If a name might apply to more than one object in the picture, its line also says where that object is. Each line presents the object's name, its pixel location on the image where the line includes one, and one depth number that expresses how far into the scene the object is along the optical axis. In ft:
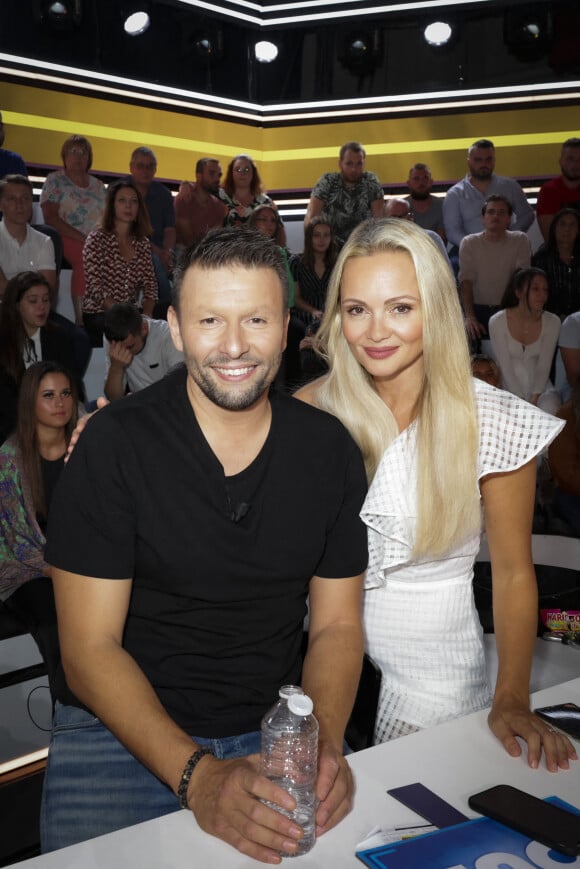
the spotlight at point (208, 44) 29.60
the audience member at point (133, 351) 17.90
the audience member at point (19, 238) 17.54
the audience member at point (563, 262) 21.13
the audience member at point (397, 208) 22.57
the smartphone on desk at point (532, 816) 3.91
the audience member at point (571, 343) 19.47
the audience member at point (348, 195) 23.43
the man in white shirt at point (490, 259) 21.68
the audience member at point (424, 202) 24.93
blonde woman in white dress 6.16
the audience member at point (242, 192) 22.86
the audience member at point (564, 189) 23.43
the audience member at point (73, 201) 19.86
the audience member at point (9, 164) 19.70
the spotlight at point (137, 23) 27.32
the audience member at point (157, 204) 21.65
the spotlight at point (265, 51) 31.27
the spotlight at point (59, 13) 24.79
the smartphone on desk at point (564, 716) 5.02
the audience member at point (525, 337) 19.45
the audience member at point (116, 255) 18.37
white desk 3.83
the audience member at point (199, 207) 22.99
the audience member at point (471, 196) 23.75
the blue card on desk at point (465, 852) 3.78
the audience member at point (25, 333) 15.98
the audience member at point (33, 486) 10.73
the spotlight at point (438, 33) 29.12
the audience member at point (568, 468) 13.71
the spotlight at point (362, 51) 30.12
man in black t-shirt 5.33
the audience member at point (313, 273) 20.89
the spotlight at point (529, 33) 27.76
